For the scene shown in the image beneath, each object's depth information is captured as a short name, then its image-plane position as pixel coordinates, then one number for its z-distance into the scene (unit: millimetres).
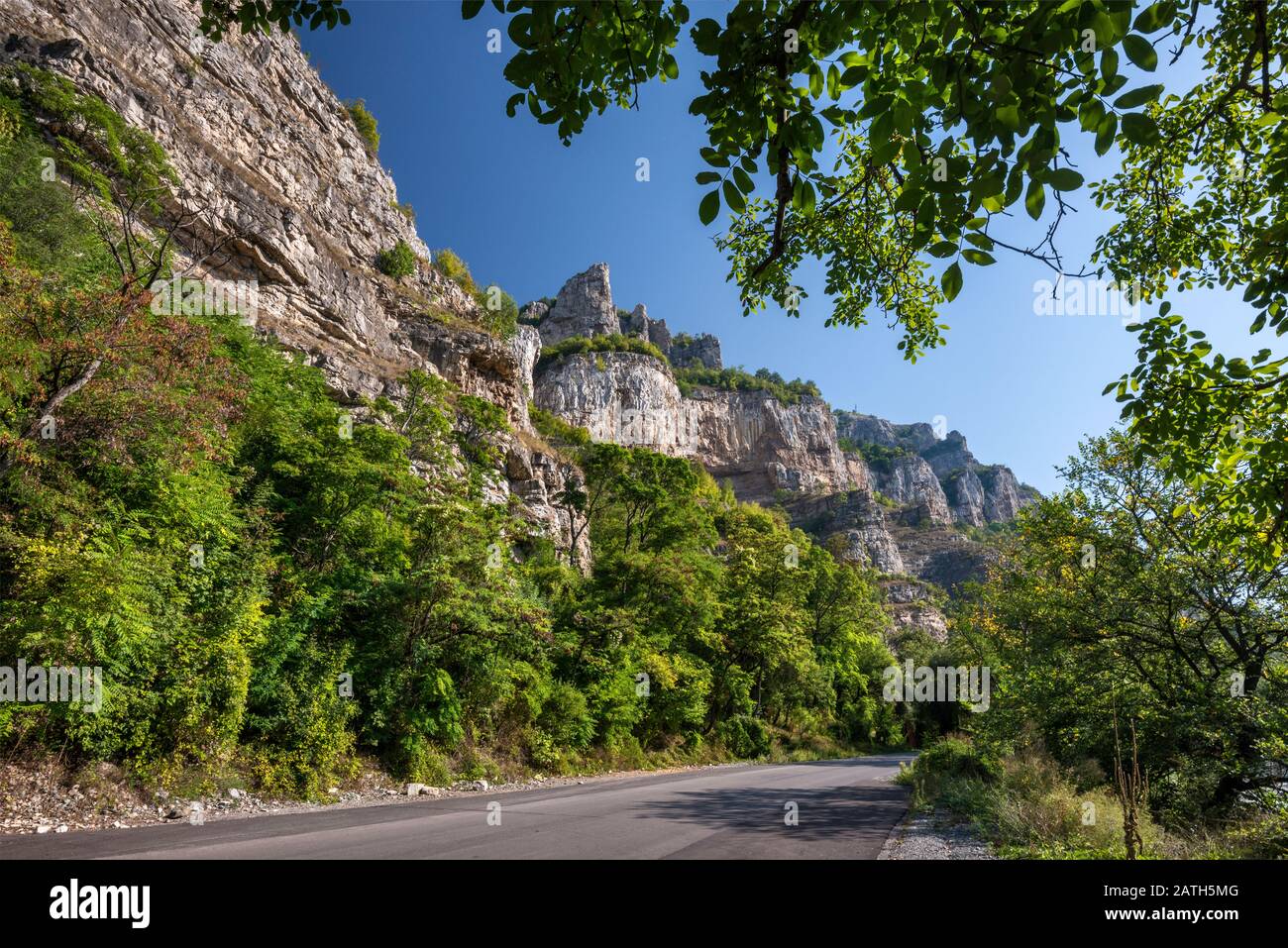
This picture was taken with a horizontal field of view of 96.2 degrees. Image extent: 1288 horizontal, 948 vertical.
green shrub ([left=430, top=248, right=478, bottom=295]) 41625
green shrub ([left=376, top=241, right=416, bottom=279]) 30859
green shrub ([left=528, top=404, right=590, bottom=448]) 42781
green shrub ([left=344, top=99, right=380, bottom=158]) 37406
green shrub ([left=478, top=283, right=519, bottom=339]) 36219
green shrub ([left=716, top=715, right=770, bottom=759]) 24547
